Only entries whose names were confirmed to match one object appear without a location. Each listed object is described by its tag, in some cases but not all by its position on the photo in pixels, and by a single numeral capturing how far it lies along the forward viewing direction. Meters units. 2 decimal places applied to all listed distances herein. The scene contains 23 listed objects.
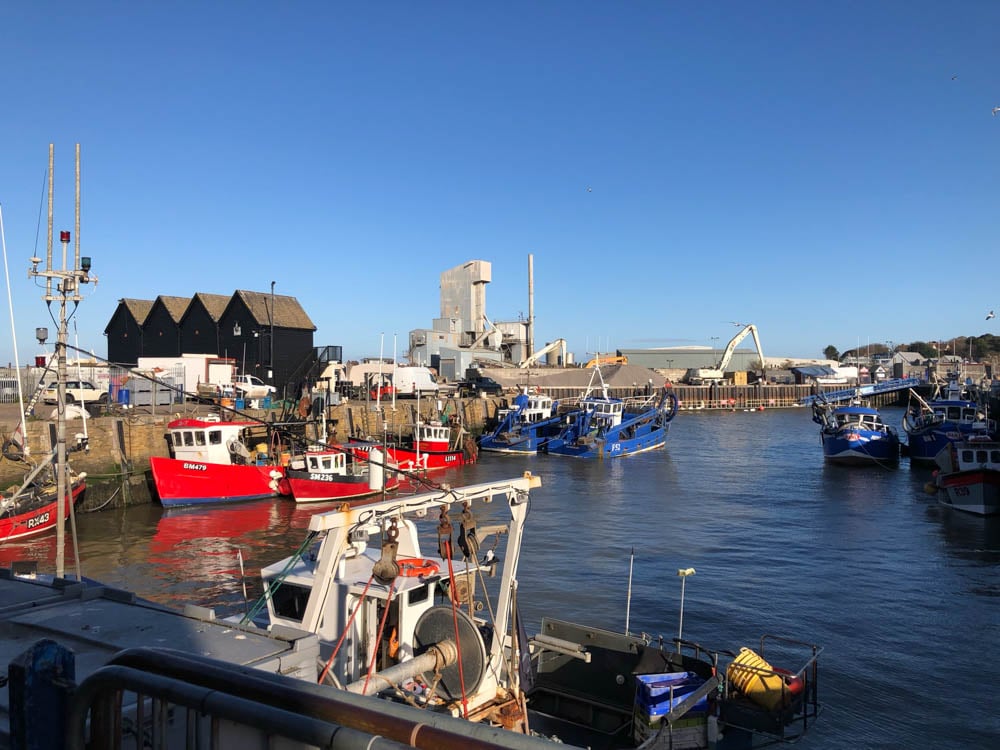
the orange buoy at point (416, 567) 8.01
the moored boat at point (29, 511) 22.09
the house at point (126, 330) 59.47
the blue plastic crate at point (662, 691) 9.64
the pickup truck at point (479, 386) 66.44
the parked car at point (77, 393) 36.69
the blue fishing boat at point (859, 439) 41.66
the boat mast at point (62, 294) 11.67
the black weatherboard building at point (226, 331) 54.91
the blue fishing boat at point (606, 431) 48.09
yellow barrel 10.59
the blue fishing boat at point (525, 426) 50.31
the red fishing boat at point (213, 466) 28.80
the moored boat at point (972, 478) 27.80
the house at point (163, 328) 57.94
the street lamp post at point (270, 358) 54.47
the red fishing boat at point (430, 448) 36.69
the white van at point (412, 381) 57.70
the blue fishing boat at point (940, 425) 38.75
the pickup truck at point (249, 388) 43.25
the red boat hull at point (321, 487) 30.11
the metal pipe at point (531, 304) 94.38
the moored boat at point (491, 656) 7.13
